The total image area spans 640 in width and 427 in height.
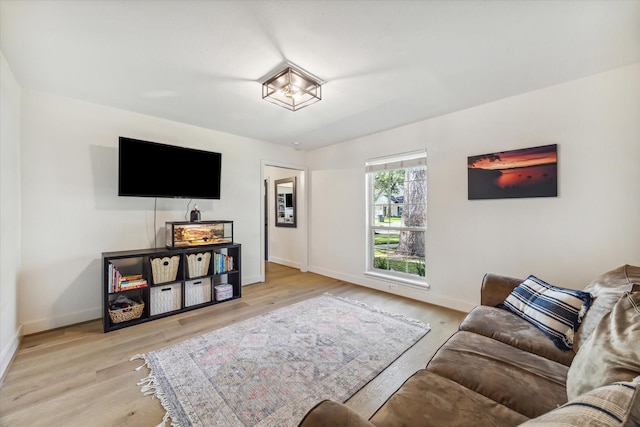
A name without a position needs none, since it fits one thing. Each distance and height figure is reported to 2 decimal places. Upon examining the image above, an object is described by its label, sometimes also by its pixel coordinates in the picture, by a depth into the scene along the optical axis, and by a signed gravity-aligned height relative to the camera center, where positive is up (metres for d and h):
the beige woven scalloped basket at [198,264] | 3.21 -0.65
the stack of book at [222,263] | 3.44 -0.69
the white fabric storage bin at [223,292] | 3.42 -1.07
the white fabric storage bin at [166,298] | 2.91 -1.00
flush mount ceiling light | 2.20 +1.20
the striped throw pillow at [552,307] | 1.53 -0.63
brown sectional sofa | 0.60 -0.78
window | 3.61 -0.05
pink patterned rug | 1.58 -1.20
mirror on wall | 5.52 +0.26
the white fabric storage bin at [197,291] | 3.16 -1.00
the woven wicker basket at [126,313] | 2.64 -1.06
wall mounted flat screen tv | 2.86 +0.53
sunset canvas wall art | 2.53 +0.43
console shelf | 2.67 -0.80
